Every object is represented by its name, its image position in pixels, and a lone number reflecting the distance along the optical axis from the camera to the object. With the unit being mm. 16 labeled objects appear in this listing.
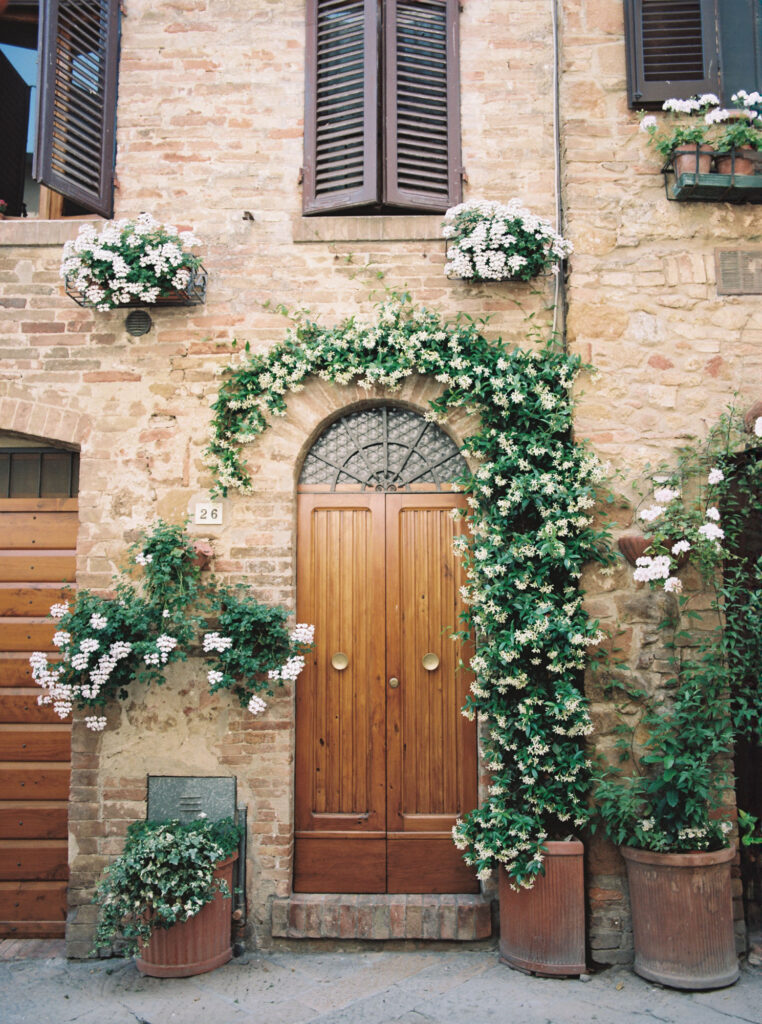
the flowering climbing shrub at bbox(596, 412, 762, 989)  3611
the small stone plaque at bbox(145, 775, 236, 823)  4203
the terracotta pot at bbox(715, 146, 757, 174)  4246
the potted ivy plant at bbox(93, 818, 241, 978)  3666
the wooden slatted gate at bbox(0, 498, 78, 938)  4422
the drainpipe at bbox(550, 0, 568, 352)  4410
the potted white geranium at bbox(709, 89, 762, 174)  4207
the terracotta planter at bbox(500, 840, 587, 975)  3715
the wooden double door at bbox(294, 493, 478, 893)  4250
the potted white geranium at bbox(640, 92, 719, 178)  4254
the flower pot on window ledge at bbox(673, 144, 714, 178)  4270
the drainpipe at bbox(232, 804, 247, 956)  4039
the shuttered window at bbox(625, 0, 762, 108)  4438
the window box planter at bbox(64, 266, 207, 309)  4406
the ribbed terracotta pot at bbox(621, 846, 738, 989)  3588
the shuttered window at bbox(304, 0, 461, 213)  4582
